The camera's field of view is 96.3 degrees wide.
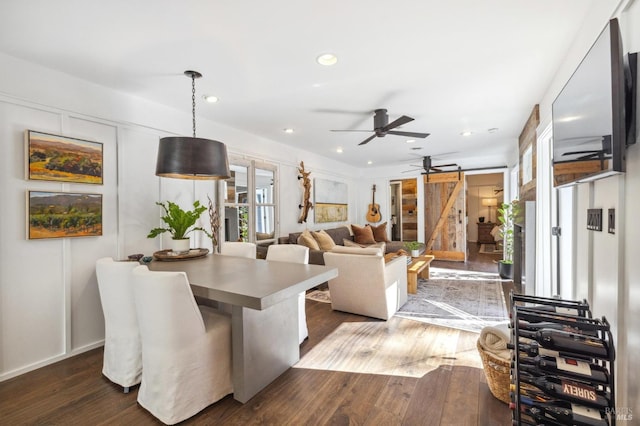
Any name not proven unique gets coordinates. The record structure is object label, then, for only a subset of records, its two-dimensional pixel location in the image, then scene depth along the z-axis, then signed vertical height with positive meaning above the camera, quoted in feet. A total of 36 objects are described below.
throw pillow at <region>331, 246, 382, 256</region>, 10.55 -1.47
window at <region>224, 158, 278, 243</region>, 13.89 +0.56
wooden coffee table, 13.98 -2.90
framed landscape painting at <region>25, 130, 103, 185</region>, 7.73 +1.60
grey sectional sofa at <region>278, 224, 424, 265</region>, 14.54 -1.77
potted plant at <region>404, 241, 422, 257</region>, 17.59 -2.26
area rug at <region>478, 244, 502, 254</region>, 27.13 -3.73
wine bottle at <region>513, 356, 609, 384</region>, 3.45 -1.96
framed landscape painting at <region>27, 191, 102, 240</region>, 7.74 -0.04
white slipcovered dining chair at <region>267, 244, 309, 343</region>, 9.18 -1.46
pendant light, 6.97 +1.37
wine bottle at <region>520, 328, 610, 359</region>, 3.49 -1.66
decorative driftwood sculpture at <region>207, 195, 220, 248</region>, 12.59 -0.49
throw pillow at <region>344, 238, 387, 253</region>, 19.65 -2.32
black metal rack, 3.42 -1.60
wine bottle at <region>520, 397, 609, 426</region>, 3.29 -2.44
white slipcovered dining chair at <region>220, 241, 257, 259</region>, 10.70 -1.39
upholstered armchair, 10.44 -2.69
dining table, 5.32 -1.60
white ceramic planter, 9.16 -1.05
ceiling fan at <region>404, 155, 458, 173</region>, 20.92 +3.61
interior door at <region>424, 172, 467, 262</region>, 23.54 -0.33
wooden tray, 8.75 -1.31
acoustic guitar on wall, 26.13 +0.12
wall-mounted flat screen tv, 3.81 +1.50
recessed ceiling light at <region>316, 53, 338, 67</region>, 7.54 +4.14
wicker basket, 5.99 -3.48
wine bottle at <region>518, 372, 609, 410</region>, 3.34 -2.19
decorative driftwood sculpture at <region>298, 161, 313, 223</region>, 18.65 +1.12
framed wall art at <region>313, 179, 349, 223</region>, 20.63 +0.89
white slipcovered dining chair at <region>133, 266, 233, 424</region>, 5.44 -2.77
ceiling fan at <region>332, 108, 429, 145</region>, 11.31 +3.52
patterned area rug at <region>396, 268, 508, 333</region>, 10.78 -4.03
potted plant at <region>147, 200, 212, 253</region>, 9.20 -0.42
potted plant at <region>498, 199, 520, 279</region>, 16.80 -1.64
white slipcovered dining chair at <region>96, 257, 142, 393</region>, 6.53 -2.59
